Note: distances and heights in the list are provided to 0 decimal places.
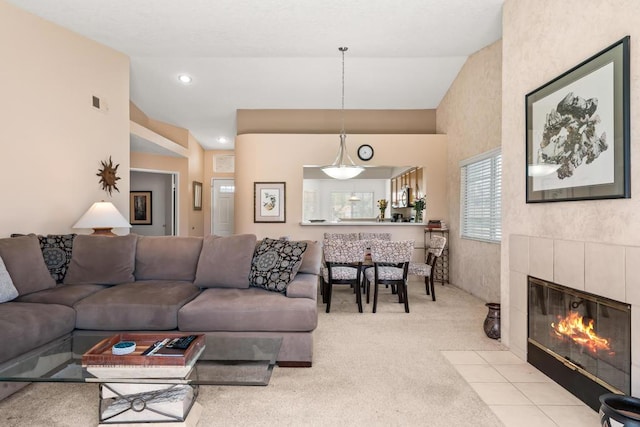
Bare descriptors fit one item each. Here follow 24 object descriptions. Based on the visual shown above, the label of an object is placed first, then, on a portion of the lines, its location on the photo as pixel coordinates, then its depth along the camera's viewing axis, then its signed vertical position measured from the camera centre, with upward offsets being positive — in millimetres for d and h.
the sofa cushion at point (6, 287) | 2668 -539
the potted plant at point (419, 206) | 6441 +132
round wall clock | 6453 +1045
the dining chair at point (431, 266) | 4754 -667
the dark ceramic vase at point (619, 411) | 1595 -883
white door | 9219 +162
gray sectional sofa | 2650 -612
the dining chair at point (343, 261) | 4227 -538
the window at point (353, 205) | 8203 +183
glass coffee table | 1727 -763
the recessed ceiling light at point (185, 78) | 5723 +2043
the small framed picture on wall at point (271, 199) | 6469 +236
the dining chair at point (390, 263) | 4203 -556
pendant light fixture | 5336 +615
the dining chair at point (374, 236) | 5694 -343
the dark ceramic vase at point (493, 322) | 3373 -969
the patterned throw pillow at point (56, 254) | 3240 -363
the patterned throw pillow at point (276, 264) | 3072 -430
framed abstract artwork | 2000 +506
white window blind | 4766 +240
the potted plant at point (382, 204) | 7188 +171
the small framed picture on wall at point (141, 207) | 8672 +116
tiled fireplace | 1940 -566
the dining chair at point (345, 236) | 5489 -339
